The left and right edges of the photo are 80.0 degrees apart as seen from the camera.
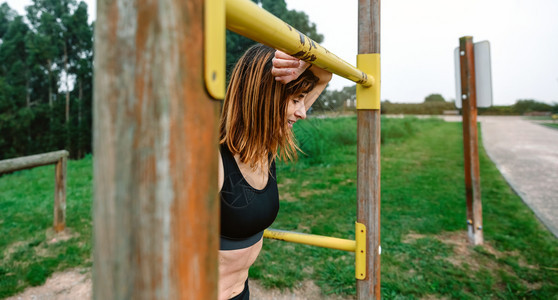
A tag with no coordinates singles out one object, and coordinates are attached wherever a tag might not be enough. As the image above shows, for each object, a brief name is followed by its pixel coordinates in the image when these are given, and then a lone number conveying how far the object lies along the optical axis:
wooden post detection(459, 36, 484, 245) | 3.30
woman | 0.95
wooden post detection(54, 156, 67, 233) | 3.59
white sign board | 3.21
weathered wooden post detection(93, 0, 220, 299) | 0.28
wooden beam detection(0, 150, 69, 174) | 3.04
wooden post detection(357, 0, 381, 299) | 1.32
